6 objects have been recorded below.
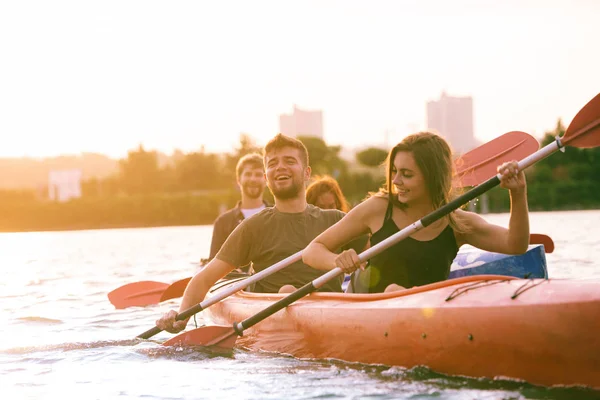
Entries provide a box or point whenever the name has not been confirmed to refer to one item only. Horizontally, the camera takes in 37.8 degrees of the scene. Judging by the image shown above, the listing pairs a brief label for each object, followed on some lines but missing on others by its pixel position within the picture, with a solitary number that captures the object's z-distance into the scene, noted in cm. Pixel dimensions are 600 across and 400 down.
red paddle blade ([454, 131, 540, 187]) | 543
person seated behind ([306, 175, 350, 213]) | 720
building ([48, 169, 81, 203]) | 8350
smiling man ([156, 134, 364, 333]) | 574
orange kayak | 399
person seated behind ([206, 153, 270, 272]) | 811
